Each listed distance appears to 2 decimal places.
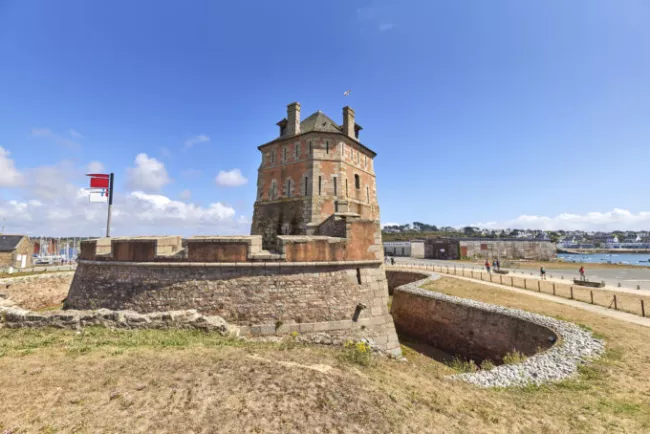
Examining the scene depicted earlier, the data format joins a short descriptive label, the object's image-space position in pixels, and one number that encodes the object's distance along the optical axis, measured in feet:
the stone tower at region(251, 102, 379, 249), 56.77
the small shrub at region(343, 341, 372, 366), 23.12
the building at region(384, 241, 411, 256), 181.57
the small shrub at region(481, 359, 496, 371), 28.45
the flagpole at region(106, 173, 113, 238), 53.11
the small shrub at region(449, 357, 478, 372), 30.68
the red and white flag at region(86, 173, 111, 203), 53.26
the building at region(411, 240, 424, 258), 176.96
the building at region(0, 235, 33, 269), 110.52
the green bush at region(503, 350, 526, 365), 27.35
